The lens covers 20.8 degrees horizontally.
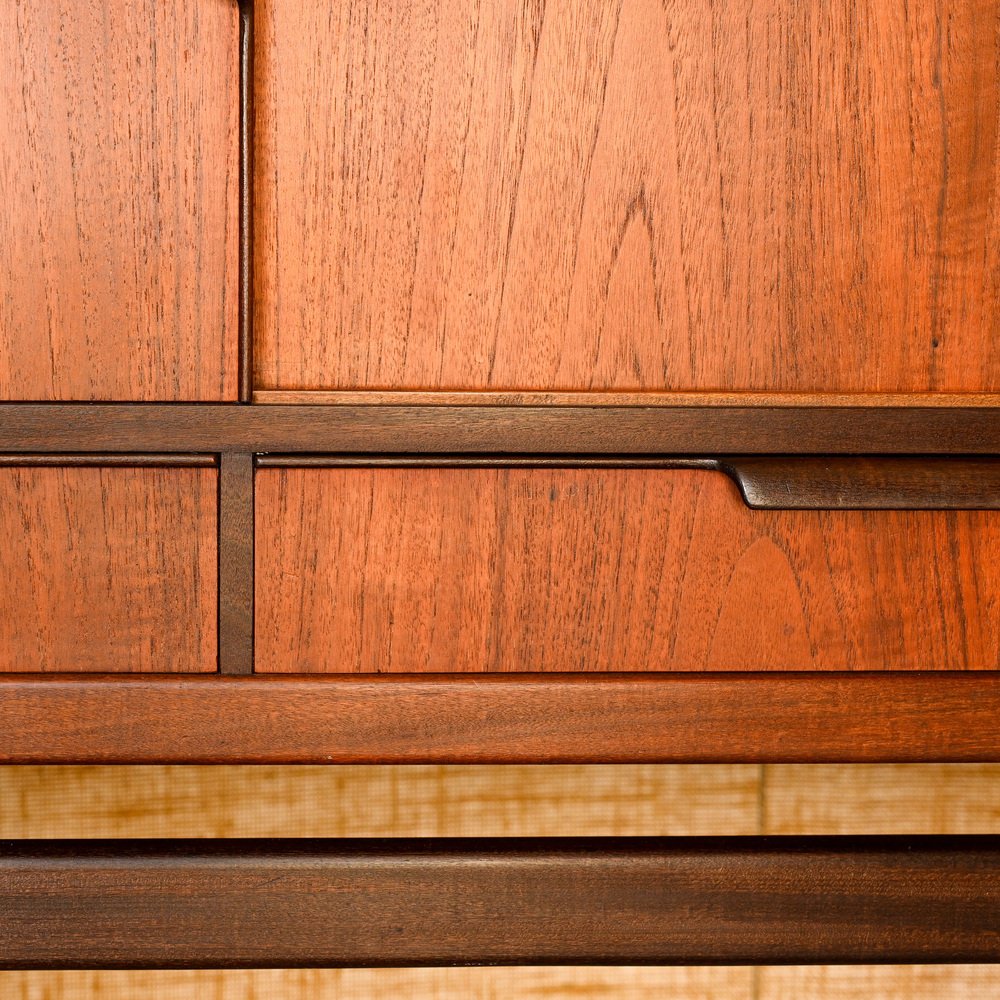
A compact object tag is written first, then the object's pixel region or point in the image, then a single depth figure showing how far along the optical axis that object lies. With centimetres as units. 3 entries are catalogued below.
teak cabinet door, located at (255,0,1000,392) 132
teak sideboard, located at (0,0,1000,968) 131
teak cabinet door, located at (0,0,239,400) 130
